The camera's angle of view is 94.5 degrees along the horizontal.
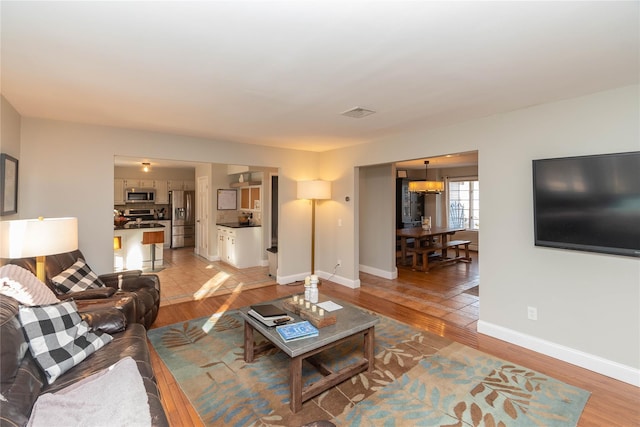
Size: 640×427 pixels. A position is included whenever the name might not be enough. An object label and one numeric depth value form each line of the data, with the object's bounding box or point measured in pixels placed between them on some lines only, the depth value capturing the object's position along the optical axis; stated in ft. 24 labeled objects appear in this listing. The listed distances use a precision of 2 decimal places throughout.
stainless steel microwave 27.37
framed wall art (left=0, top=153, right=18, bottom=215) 8.62
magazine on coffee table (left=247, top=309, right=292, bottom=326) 7.85
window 28.48
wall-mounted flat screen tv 7.81
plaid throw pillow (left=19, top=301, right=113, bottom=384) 5.45
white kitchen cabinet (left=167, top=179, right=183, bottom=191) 29.68
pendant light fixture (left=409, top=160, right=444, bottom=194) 22.89
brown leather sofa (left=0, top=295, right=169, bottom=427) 4.37
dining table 20.53
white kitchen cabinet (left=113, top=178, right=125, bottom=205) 27.22
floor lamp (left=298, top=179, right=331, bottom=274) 16.53
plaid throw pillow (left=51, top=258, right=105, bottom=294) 9.21
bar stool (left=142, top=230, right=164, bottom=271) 20.18
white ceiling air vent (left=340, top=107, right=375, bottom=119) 10.00
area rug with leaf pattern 6.62
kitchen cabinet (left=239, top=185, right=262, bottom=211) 22.86
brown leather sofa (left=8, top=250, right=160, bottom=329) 8.59
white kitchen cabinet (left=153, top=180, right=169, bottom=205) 29.01
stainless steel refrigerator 28.63
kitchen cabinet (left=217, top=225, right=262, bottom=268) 21.20
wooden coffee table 6.81
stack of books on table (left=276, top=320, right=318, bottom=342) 7.23
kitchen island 20.82
